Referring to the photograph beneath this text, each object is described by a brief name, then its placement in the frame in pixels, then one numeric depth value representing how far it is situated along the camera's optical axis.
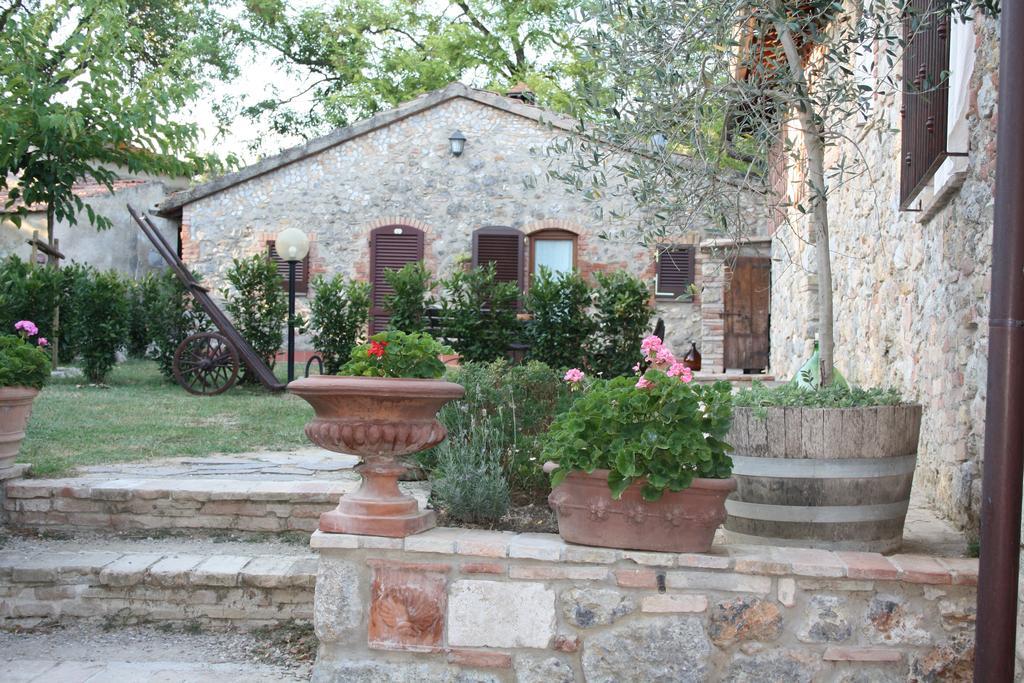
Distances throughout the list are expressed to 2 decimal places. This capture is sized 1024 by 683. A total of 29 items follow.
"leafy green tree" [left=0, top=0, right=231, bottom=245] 7.90
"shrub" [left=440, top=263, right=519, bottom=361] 9.18
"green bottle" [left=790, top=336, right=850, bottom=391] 3.58
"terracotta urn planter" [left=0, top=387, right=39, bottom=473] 4.68
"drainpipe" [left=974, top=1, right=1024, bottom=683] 2.26
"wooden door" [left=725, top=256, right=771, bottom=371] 11.77
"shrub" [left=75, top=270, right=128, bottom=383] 10.12
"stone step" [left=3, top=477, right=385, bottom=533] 4.54
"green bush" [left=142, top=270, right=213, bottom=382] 10.66
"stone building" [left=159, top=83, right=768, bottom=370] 14.65
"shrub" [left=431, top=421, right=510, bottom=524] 3.70
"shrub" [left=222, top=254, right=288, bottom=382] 10.75
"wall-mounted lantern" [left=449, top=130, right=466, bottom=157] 14.52
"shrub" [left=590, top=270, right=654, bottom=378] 9.02
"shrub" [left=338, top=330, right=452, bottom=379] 4.55
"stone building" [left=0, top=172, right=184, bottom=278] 17.30
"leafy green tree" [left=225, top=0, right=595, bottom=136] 20.67
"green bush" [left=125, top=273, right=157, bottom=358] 11.25
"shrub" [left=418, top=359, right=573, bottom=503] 4.42
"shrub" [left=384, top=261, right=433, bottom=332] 9.48
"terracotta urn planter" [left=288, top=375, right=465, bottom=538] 3.02
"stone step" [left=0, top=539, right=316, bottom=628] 3.93
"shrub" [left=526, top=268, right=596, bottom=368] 9.09
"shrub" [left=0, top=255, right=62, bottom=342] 9.94
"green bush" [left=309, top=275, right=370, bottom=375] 10.38
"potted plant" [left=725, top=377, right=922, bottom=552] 2.89
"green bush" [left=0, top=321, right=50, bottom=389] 4.68
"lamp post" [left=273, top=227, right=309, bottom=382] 10.58
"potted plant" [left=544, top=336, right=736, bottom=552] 2.79
